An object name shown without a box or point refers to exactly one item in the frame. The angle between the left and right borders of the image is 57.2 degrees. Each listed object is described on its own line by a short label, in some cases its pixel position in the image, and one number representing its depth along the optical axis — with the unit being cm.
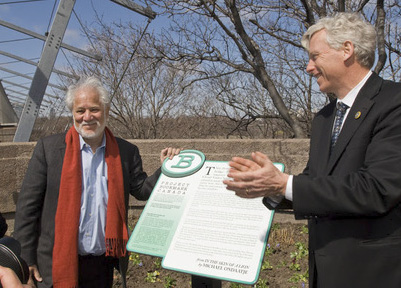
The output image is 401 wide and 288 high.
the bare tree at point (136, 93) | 866
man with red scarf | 249
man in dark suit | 162
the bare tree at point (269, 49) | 575
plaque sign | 192
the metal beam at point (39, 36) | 577
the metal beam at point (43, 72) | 546
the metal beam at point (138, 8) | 616
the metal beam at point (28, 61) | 986
